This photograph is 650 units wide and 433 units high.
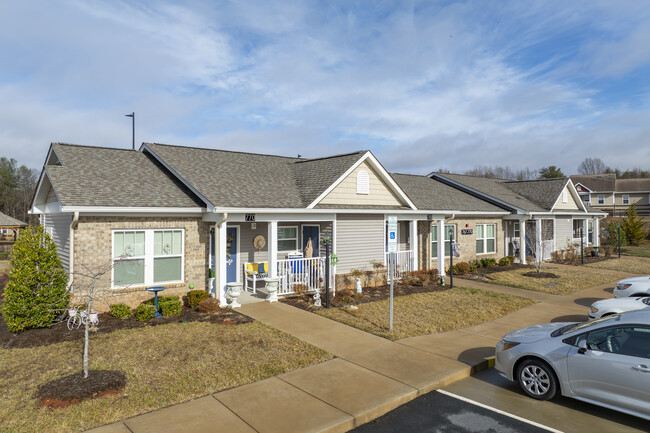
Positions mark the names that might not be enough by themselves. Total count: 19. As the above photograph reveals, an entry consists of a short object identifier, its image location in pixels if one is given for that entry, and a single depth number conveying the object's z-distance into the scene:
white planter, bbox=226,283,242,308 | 11.98
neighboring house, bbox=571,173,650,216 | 55.28
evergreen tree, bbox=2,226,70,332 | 9.42
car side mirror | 6.01
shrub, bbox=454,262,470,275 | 19.84
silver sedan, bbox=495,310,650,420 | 5.55
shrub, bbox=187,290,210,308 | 11.74
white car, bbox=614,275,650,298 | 12.51
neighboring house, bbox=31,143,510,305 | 11.15
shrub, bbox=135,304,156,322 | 10.45
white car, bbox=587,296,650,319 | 9.91
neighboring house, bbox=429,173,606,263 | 23.53
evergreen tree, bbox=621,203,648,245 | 37.22
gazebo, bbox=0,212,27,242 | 34.84
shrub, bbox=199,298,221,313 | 11.38
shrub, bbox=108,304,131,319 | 10.52
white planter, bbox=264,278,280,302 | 12.95
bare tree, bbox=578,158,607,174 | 119.85
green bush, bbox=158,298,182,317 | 10.92
